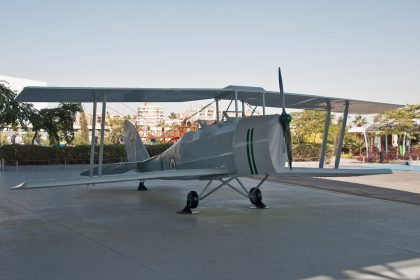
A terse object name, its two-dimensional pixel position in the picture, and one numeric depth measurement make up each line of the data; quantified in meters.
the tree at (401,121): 37.69
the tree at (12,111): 18.45
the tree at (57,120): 20.53
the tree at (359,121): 55.62
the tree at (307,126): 44.12
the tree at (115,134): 59.91
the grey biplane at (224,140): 8.65
